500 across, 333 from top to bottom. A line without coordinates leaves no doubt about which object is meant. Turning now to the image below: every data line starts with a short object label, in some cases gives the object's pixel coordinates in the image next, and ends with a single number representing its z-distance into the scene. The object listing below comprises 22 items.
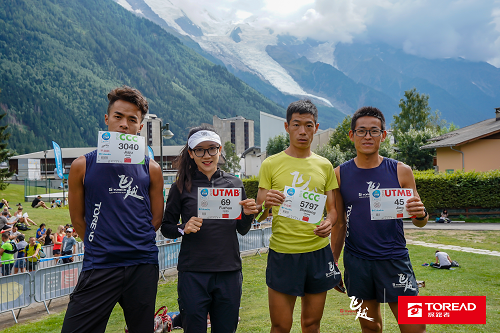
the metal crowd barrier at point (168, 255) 13.88
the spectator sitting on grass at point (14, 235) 14.87
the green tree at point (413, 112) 63.59
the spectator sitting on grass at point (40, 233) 18.74
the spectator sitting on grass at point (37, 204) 33.97
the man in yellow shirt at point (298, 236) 3.80
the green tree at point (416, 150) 45.00
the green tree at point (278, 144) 68.78
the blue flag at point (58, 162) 22.69
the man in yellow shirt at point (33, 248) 13.80
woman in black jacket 3.48
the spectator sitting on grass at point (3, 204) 29.09
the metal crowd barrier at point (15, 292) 9.53
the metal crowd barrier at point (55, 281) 10.42
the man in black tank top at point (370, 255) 3.77
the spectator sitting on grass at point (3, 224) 19.98
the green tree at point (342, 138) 54.22
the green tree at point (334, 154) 45.72
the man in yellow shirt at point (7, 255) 12.19
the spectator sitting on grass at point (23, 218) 23.48
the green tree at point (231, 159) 105.66
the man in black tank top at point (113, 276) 3.12
